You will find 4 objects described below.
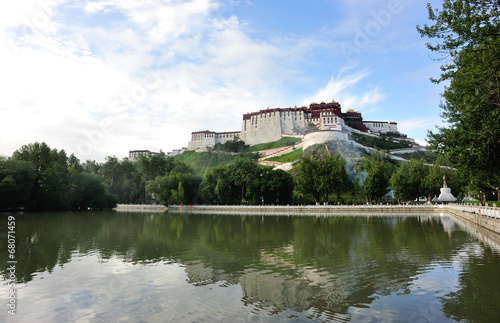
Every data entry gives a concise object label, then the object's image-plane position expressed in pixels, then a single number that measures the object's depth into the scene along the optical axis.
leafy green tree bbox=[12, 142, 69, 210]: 47.57
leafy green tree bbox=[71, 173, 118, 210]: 54.53
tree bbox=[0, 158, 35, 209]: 39.53
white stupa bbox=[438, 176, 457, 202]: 44.30
